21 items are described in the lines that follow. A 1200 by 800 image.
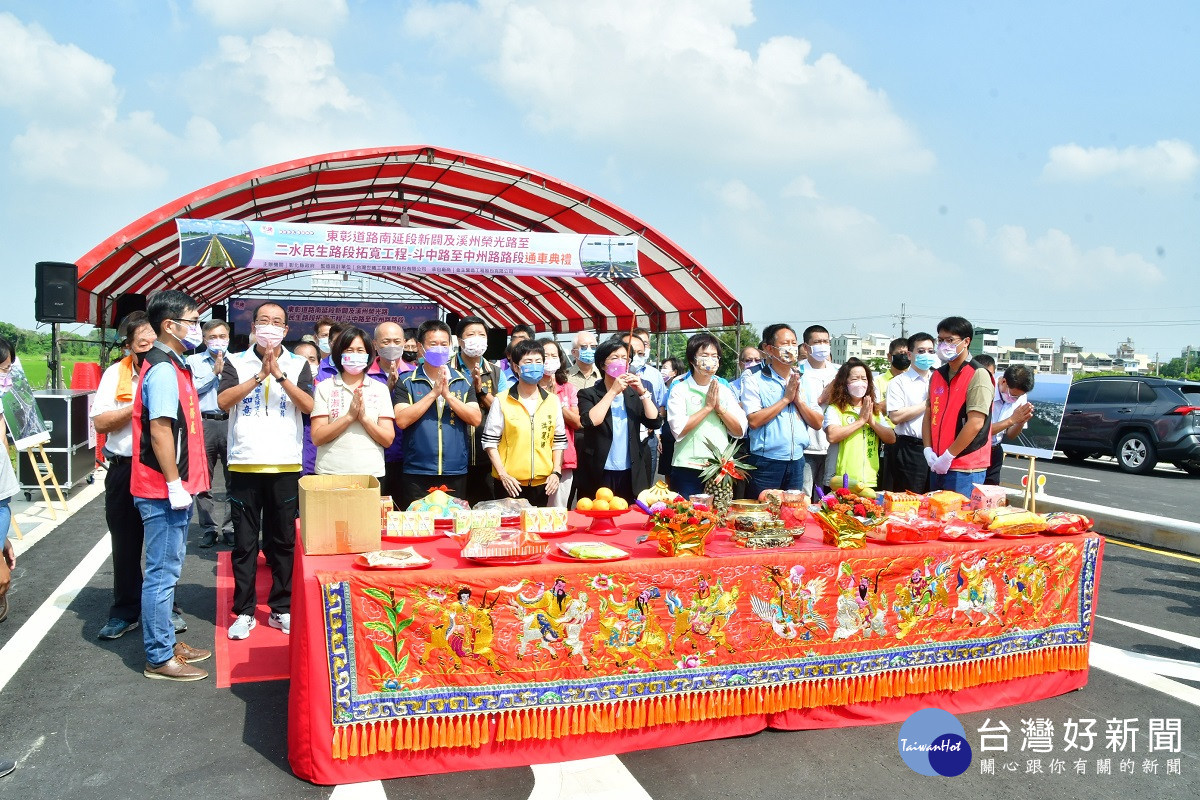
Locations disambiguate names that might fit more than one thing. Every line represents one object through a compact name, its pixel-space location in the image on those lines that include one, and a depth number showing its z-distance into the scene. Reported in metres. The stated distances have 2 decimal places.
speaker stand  9.31
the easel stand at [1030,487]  5.64
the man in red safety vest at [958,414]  4.51
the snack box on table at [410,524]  3.38
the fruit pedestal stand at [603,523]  3.57
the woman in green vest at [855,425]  5.29
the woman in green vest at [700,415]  4.63
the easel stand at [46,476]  7.08
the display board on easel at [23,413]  5.73
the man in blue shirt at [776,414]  4.93
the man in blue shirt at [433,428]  4.42
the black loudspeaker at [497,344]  18.23
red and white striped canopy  9.05
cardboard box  3.01
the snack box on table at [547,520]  3.44
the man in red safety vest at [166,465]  3.55
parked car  12.40
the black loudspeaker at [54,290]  8.42
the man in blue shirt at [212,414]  4.50
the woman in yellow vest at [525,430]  4.45
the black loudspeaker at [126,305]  12.09
